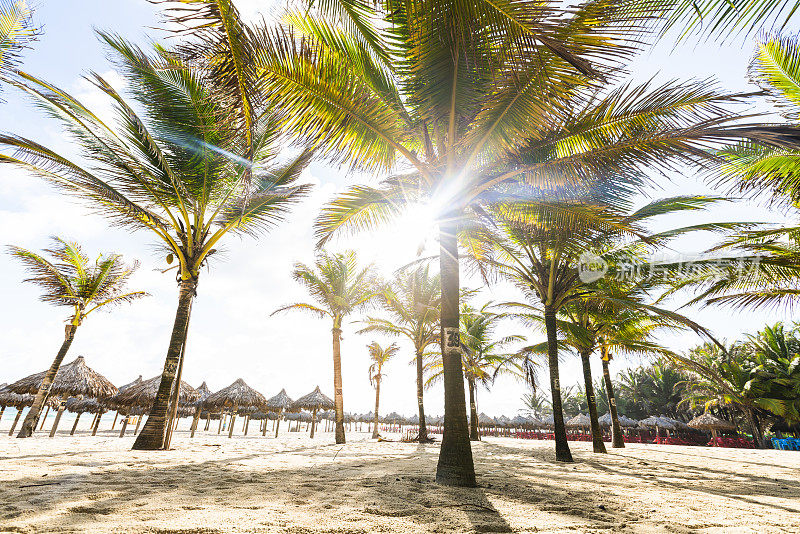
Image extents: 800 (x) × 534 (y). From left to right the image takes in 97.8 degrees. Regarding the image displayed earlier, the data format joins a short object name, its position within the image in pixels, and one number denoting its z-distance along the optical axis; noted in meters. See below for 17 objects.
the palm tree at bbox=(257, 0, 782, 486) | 3.31
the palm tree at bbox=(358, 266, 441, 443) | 14.27
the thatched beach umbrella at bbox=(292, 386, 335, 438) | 22.08
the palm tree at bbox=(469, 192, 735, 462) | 5.22
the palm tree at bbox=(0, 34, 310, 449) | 5.99
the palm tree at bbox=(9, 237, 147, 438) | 11.27
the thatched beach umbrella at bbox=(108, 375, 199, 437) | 16.73
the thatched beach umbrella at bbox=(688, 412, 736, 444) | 22.16
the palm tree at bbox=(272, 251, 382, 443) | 13.94
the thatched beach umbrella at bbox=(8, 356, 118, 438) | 15.37
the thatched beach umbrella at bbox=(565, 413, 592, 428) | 26.08
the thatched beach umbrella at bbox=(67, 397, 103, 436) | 21.30
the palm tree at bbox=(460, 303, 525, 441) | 16.80
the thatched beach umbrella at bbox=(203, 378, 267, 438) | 19.73
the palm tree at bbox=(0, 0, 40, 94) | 5.23
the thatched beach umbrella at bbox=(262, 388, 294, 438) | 22.44
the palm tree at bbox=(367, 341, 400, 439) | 19.72
